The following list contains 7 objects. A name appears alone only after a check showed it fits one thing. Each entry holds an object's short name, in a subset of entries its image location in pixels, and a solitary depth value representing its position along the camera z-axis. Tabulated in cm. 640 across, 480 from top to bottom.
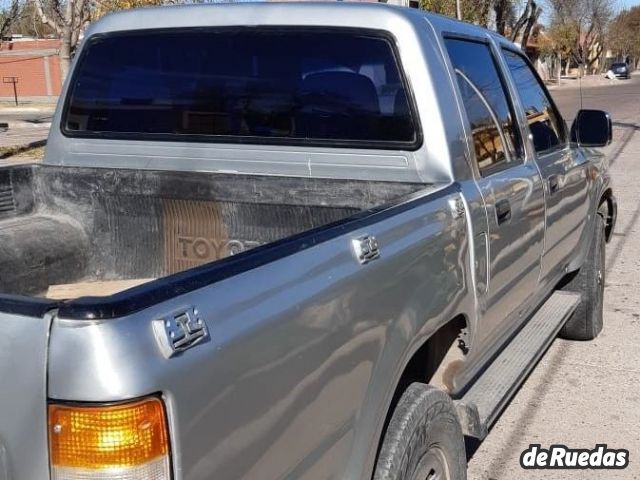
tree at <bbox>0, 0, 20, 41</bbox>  1720
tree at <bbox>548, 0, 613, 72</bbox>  6119
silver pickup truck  148
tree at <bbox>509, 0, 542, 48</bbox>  3712
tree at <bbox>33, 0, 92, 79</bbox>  1514
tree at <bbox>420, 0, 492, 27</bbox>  3459
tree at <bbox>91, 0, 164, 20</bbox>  1723
